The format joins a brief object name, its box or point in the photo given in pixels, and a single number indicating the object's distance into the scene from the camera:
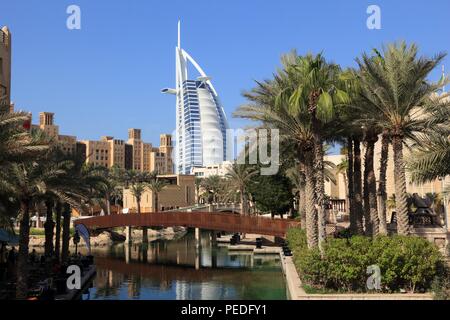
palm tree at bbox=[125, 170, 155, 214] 105.06
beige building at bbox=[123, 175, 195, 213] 95.25
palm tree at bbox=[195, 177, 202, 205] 118.08
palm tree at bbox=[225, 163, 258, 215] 62.71
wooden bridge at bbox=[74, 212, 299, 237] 42.56
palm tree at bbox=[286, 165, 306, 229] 33.56
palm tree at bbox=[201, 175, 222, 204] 109.56
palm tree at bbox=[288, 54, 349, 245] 22.22
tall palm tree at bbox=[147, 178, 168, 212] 88.69
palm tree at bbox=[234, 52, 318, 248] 25.48
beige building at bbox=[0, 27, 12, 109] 33.50
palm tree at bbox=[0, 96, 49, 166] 16.97
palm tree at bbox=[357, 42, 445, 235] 21.19
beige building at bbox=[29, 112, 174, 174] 181.64
